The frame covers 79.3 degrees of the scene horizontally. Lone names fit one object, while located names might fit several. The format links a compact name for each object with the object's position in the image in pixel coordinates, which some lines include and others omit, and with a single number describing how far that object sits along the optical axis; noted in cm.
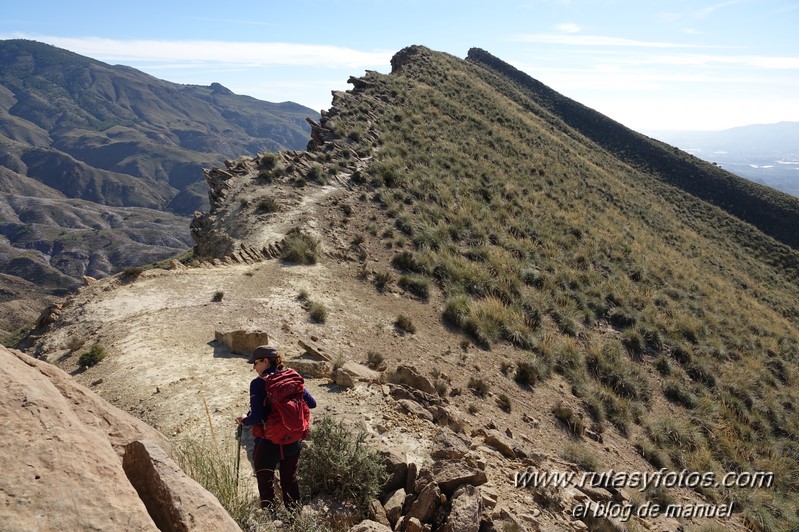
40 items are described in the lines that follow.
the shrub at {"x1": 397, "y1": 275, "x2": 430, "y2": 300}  1596
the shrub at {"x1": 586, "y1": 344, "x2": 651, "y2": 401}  1372
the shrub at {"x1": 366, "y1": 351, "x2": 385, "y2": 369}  1070
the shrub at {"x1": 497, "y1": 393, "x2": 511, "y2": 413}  1119
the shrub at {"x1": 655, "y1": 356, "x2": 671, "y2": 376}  1554
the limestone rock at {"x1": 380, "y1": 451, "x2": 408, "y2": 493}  607
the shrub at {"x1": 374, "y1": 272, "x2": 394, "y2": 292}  1572
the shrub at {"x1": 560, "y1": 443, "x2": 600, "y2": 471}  955
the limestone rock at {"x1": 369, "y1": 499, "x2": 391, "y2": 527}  546
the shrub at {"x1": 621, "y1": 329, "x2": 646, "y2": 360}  1620
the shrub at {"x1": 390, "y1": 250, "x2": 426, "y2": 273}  1728
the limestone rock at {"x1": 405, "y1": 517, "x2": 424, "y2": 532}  532
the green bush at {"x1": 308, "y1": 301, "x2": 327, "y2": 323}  1256
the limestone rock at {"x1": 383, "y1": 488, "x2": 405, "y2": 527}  564
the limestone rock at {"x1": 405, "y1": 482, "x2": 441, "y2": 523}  555
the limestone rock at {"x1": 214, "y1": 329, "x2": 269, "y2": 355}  996
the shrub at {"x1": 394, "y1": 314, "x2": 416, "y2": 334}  1358
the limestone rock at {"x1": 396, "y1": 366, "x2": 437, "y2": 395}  952
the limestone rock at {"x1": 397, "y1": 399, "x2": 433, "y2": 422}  817
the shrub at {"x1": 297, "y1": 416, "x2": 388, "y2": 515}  557
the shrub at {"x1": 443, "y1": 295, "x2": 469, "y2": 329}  1476
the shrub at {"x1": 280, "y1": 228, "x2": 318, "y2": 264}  1564
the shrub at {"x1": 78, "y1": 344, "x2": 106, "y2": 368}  941
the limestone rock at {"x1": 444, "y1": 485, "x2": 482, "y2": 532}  537
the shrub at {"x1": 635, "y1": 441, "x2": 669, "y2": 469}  1118
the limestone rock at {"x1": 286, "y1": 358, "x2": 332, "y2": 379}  915
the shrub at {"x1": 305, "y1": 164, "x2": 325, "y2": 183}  2192
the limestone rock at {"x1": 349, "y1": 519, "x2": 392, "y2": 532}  475
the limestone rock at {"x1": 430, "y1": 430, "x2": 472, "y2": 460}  691
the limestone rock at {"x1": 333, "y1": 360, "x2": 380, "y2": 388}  880
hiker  534
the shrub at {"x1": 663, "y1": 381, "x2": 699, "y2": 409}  1413
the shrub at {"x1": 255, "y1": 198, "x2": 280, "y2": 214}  1892
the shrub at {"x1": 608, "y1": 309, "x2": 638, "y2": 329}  1762
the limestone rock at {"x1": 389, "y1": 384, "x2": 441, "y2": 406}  877
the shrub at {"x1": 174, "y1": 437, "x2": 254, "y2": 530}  461
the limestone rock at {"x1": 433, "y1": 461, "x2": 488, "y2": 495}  595
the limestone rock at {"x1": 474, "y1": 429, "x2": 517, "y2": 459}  814
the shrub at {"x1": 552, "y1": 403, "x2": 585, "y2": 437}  1128
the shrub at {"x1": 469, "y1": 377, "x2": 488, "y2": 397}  1138
